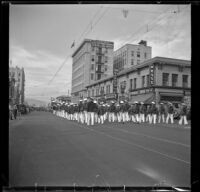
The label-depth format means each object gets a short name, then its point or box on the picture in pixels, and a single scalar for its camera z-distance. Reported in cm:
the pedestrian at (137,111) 2569
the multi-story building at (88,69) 3472
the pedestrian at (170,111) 2490
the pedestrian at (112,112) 2720
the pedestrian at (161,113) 2616
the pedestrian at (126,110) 2668
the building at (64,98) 8818
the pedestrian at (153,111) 2580
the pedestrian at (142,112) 2600
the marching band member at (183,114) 2302
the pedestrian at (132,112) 2659
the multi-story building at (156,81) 3506
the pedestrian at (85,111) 2314
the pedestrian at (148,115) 2569
